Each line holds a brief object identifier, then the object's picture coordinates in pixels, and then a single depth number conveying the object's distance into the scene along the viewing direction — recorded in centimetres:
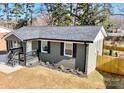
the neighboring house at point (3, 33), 1255
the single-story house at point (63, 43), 710
